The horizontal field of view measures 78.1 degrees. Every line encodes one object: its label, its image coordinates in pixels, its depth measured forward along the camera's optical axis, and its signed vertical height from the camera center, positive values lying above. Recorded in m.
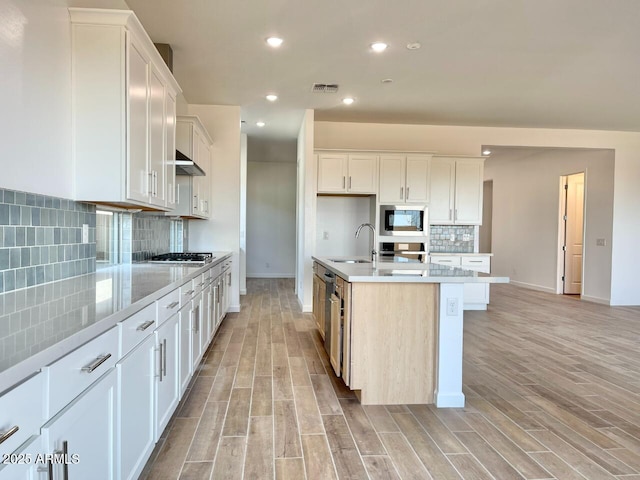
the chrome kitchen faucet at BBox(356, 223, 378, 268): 5.78 -0.10
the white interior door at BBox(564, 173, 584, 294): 7.72 -0.09
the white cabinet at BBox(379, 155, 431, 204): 5.81 +0.81
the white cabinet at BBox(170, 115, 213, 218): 4.17 +0.76
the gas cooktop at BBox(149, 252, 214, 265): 3.50 -0.28
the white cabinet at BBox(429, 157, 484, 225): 6.12 +0.66
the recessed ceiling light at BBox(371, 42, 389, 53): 3.60 +1.71
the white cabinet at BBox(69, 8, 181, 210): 2.23 +0.71
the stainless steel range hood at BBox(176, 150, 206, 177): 3.53 +0.60
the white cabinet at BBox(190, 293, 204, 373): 2.76 -0.75
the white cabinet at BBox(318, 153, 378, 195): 5.76 +0.85
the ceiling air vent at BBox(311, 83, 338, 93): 4.67 +1.73
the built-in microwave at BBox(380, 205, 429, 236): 5.83 +0.18
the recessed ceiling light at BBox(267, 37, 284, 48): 3.53 +1.71
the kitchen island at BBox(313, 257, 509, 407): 2.65 -0.73
